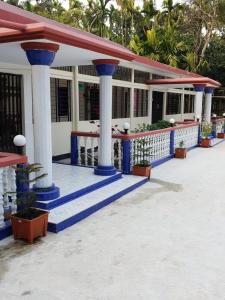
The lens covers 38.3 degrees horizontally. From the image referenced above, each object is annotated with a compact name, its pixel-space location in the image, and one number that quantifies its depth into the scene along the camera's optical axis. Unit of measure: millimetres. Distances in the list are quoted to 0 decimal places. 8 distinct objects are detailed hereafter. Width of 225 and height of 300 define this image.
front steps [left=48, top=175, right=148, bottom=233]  4566
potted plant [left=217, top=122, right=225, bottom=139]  15567
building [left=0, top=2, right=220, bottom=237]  4555
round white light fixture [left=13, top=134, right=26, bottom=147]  4348
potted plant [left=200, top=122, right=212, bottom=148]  12750
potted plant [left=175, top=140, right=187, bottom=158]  10227
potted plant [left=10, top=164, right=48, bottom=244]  4041
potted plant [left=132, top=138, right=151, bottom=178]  7277
